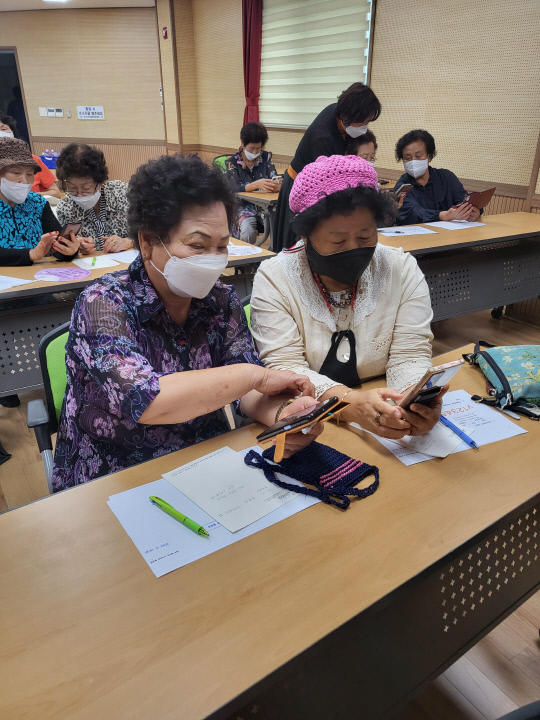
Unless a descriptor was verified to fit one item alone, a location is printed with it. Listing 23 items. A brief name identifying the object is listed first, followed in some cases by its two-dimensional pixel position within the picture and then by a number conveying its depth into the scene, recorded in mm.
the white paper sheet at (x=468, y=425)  1162
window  5070
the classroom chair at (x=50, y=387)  1364
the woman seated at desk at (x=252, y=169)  4773
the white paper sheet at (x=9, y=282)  2234
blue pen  1181
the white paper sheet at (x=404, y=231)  3242
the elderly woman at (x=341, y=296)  1396
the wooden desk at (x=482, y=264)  3137
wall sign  8297
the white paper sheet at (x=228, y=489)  940
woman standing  2777
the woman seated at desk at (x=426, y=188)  3605
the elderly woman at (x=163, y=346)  1049
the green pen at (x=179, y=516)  885
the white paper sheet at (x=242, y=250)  2828
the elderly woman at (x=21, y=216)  2553
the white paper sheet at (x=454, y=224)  3506
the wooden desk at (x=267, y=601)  646
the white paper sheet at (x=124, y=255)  2663
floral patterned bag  1324
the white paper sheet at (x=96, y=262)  2582
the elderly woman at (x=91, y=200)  2730
